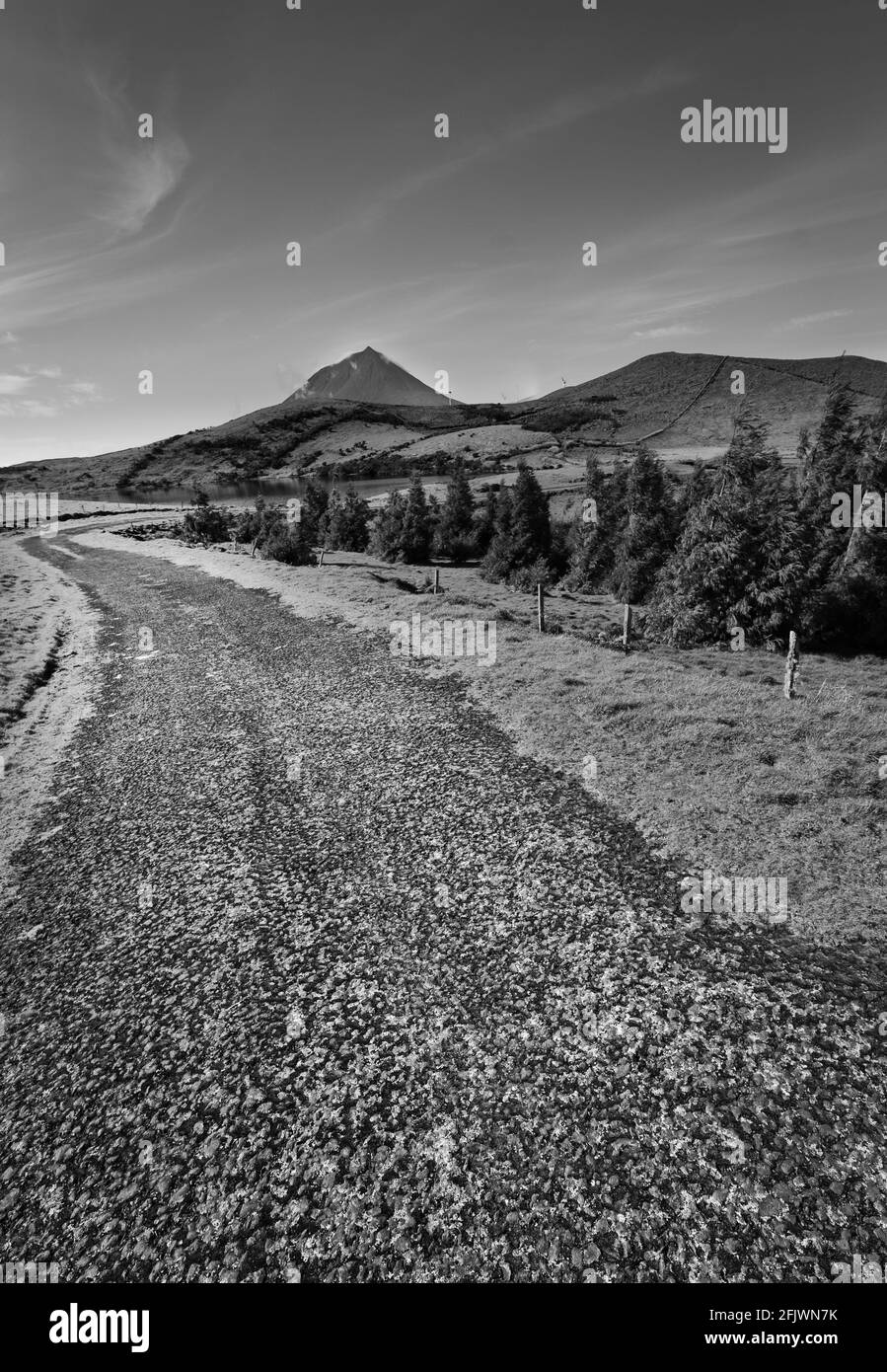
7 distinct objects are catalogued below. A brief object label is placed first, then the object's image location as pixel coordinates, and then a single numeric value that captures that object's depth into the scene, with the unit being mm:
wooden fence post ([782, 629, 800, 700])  15373
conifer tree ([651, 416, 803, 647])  35688
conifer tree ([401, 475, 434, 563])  69000
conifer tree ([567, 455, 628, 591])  61906
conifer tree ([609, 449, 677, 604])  55156
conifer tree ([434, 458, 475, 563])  73688
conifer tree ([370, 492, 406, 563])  68812
